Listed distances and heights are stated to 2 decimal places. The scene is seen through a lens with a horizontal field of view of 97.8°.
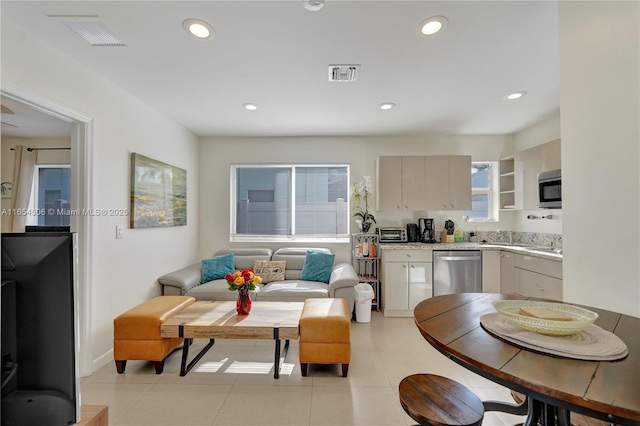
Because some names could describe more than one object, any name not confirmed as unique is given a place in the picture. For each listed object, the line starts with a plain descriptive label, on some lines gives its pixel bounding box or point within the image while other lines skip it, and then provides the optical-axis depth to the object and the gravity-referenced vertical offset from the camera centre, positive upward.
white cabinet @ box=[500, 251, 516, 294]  3.46 -0.74
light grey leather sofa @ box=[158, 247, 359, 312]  3.24 -0.86
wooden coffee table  2.25 -0.89
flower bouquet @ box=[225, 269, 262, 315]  2.50 -0.63
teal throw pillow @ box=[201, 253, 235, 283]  3.65 -0.68
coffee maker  4.14 -0.23
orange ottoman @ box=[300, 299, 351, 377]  2.30 -1.04
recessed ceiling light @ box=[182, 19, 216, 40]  1.79 +1.24
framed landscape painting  2.90 +0.28
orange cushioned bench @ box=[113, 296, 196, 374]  2.32 -1.01
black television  0.71 -0.29
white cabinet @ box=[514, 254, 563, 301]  2.80 -0.67
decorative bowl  0.94 -0.38
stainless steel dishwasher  3.70 -0.76
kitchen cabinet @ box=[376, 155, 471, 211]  4.01 +0.49
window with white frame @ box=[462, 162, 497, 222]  4.38 +0.35
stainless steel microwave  2.92 +0.28
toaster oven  4.13 -0.29
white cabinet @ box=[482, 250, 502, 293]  3.68 -0.73
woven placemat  0.83 -0.41
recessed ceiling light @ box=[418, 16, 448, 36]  1.77 +1.24
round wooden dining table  0.66 -0.43
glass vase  2.52 -0.78
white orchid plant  4.12 +0.26
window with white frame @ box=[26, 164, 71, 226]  4.00 +0.43
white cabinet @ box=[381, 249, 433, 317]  3.69 -0.84
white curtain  3.88 +0.52
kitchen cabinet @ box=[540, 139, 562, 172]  3.11 +0.67
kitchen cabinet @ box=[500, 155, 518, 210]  4.06 +0.48
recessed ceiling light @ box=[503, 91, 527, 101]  2.86 +1.25
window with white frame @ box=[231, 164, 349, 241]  4.45 +0.19
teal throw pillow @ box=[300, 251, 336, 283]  3.72 -0.69
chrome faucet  4.15 -0.28
